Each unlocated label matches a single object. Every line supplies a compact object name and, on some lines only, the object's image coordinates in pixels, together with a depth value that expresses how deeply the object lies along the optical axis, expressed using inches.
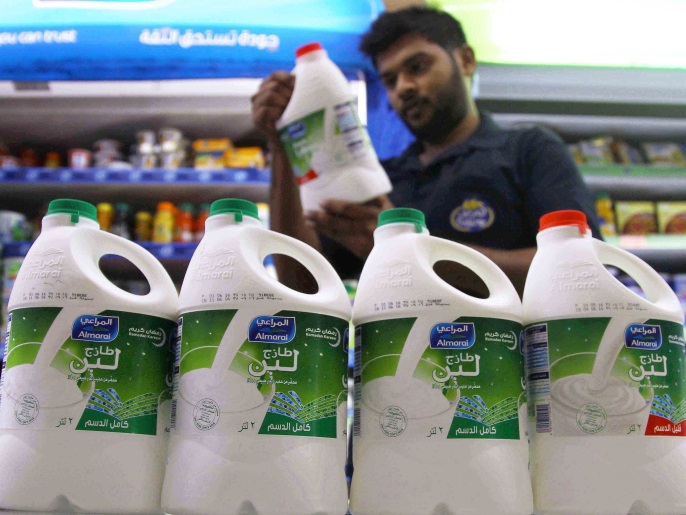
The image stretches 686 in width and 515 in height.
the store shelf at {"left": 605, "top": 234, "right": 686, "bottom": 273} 119.4
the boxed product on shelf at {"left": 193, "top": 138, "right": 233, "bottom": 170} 124.4
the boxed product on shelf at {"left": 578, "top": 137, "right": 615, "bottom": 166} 130.0
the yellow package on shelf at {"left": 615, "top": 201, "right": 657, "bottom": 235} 128.1
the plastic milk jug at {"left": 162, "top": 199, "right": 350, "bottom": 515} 31.0
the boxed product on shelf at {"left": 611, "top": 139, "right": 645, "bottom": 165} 132.9
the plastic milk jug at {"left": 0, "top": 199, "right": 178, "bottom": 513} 31.7
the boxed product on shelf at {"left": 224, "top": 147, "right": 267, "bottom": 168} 123.3
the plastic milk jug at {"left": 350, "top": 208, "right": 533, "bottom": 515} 31.9
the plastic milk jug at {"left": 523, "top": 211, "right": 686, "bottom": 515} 32.2
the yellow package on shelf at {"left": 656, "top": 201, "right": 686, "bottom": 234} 128.0
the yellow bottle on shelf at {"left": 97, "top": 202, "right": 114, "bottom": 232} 117.8
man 69.5
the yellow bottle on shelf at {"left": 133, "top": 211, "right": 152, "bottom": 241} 121.0
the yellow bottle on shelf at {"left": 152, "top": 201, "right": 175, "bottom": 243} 118.4
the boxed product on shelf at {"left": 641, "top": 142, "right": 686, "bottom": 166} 132.0
